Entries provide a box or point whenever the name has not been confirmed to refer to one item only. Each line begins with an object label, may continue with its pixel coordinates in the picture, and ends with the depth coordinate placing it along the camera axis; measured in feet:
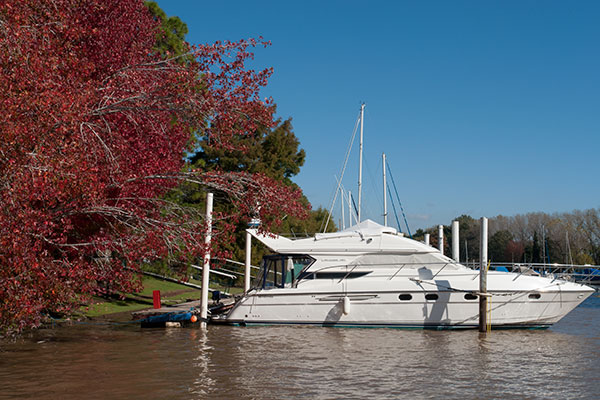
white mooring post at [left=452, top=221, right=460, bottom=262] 94.86
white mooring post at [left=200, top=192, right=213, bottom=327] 62.54
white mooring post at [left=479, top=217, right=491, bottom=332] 64.80
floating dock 67.56
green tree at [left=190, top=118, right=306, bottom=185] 136.05
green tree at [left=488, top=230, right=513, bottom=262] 370.32
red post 75.87
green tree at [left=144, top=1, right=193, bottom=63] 99.81
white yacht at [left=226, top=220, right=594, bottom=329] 66.64
